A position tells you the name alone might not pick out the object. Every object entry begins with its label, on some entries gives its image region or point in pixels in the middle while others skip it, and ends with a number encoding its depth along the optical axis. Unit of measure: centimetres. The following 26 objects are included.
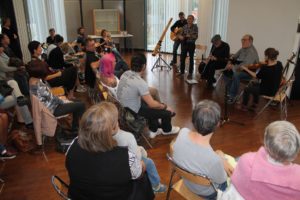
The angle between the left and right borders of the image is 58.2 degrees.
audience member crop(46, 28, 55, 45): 663
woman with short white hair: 141
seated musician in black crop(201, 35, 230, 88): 571
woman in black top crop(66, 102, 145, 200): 153
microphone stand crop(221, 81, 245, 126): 415
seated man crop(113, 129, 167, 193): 198
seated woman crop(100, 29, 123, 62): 624
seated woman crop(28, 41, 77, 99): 455
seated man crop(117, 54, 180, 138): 317
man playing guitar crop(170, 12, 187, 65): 764
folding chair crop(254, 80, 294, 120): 399
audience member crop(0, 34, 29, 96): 446
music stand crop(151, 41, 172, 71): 779
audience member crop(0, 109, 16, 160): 306
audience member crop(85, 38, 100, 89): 487
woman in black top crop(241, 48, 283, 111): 404
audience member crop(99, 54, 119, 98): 379
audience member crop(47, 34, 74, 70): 517
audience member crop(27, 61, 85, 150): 309
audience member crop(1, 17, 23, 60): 620
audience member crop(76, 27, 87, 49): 755
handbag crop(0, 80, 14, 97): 360
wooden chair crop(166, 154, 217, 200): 171
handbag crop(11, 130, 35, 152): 339
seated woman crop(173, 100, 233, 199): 173
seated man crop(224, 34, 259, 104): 505
